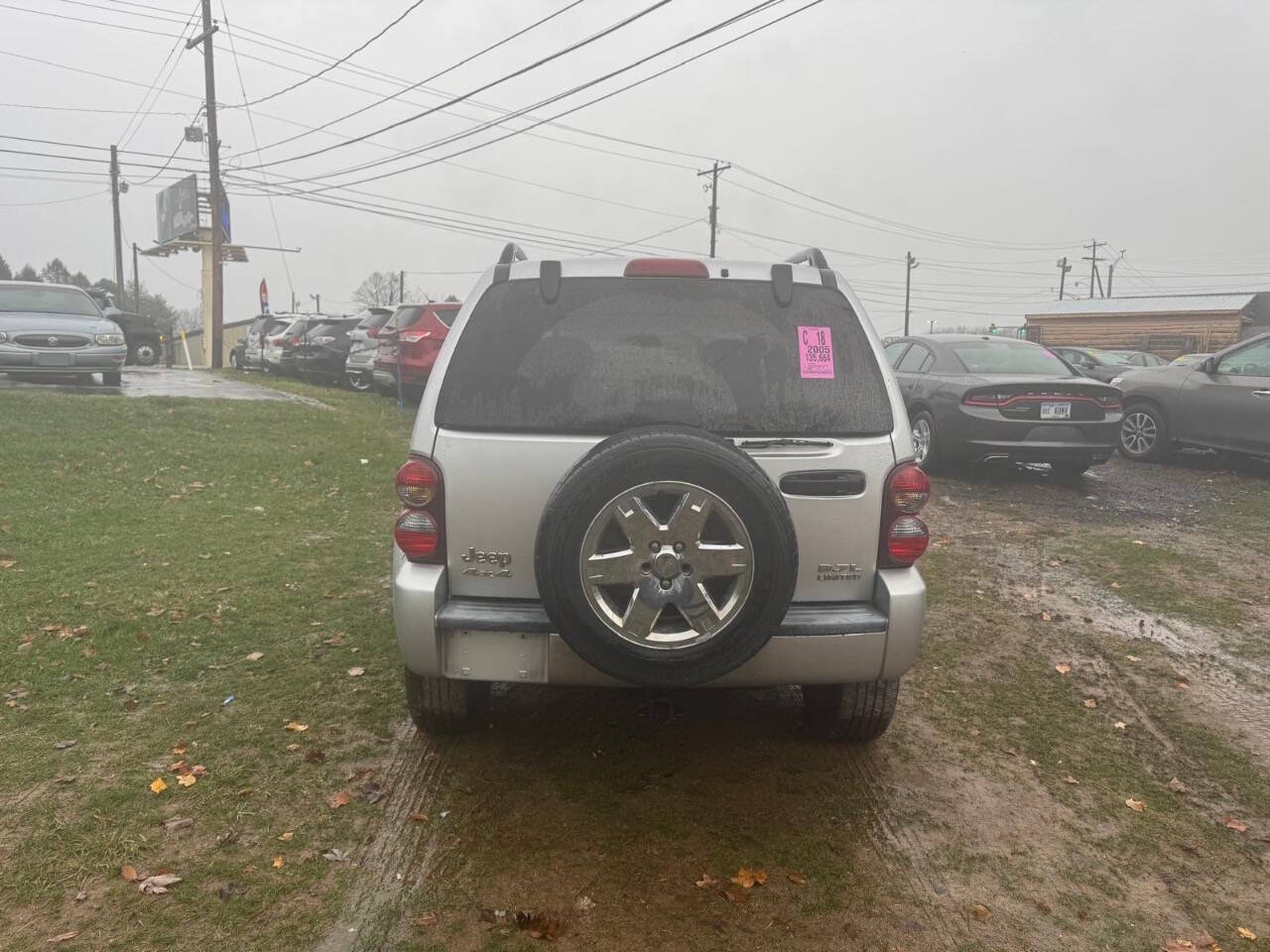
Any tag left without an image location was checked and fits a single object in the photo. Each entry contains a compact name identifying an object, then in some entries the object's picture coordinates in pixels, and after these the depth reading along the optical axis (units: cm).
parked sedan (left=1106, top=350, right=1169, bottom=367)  2553
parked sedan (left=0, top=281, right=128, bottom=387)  1502
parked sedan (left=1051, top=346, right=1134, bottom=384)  2128
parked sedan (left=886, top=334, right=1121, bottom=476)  927
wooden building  4197
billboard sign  4597
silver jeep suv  298
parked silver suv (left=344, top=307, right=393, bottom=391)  1870
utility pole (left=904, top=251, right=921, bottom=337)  7262
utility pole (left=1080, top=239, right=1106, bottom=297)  8044
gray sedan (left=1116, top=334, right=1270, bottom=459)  993
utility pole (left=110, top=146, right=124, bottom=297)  4781
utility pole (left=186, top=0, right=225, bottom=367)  2933
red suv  1563
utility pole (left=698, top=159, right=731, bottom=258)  5031
